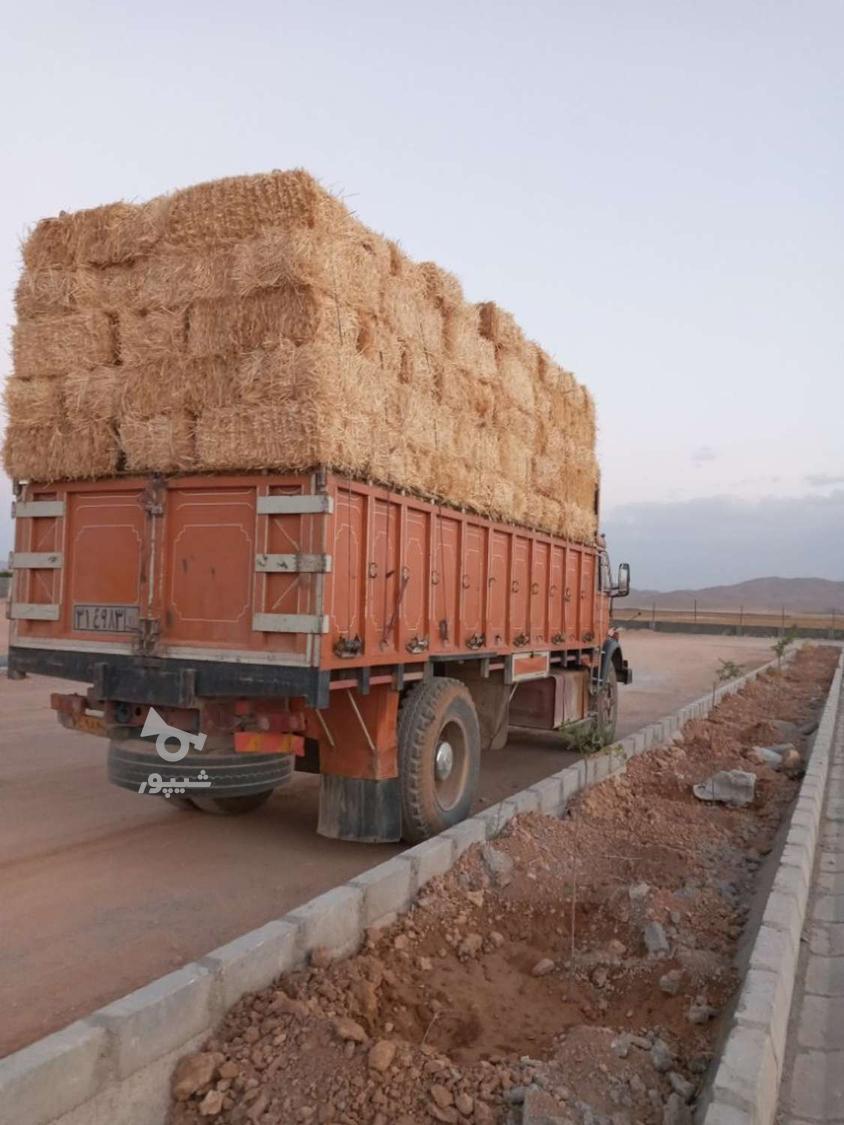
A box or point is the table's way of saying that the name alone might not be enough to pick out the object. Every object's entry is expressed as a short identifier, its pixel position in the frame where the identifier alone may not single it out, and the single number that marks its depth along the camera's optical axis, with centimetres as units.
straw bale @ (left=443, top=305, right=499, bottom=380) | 764
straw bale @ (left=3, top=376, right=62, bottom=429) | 665
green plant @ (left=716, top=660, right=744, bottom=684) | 1876
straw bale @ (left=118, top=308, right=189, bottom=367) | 622
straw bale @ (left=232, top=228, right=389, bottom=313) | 578
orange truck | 571
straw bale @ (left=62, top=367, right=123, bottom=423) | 641
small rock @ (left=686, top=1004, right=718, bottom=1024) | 420
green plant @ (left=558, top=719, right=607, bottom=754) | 858
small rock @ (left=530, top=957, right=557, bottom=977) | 483
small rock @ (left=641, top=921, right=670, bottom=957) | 490
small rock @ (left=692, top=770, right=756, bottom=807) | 859
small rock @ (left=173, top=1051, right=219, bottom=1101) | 340
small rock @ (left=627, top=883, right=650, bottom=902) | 542
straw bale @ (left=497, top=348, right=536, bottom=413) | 865
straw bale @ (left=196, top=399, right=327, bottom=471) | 564
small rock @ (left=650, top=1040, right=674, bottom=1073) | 371
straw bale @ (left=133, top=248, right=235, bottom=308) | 607
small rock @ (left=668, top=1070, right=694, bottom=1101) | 352
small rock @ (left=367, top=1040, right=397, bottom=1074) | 353
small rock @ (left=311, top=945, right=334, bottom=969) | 430
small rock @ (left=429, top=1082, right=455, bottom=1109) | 339
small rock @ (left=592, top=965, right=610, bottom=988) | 469
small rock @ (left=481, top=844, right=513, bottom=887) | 593
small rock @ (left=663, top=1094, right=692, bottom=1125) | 332
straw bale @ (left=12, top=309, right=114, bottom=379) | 656
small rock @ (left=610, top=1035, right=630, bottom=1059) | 372
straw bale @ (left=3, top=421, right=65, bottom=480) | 659
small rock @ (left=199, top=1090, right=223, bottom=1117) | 332
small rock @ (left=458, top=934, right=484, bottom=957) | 499
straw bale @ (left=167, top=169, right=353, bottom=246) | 587
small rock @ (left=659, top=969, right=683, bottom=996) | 451
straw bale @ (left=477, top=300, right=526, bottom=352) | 846
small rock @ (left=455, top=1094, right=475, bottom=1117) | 336
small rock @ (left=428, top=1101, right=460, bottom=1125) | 332
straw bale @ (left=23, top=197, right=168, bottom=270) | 643
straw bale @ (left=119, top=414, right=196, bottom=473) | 608
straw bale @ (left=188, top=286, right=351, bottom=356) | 579
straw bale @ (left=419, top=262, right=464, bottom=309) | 740
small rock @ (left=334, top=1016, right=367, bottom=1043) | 370
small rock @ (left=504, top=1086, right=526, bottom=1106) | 342
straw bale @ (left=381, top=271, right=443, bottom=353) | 668
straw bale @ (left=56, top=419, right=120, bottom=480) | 639
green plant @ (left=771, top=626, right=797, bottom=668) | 2568
